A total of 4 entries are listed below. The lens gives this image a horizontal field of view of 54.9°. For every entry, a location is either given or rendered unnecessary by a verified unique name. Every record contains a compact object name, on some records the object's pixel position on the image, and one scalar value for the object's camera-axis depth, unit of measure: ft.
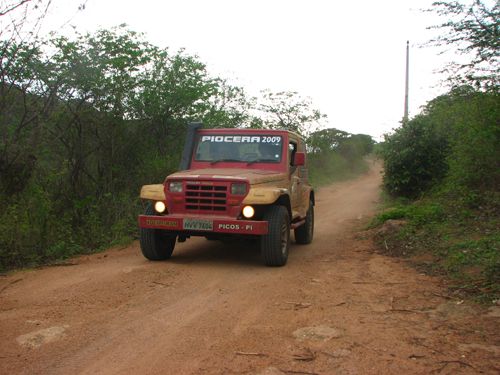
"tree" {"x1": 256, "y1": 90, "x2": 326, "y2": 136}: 76.48
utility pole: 80.97
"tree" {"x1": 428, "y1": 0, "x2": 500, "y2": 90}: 26.37
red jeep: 20.72
